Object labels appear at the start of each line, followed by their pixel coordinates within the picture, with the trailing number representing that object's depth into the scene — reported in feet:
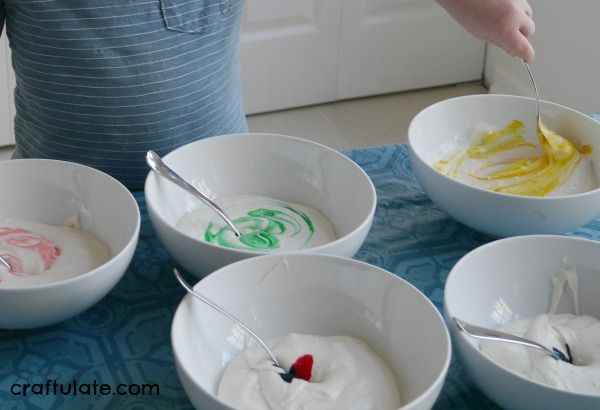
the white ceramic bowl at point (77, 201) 3.20
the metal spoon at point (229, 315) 2.83
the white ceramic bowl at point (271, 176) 3.57
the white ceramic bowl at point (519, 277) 3.14
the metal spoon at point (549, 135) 4.08
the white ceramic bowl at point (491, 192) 3.46
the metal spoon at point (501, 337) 2.76
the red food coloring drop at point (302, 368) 2.78
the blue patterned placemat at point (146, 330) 2.84
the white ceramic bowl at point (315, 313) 2.77
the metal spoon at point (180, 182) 3.51
